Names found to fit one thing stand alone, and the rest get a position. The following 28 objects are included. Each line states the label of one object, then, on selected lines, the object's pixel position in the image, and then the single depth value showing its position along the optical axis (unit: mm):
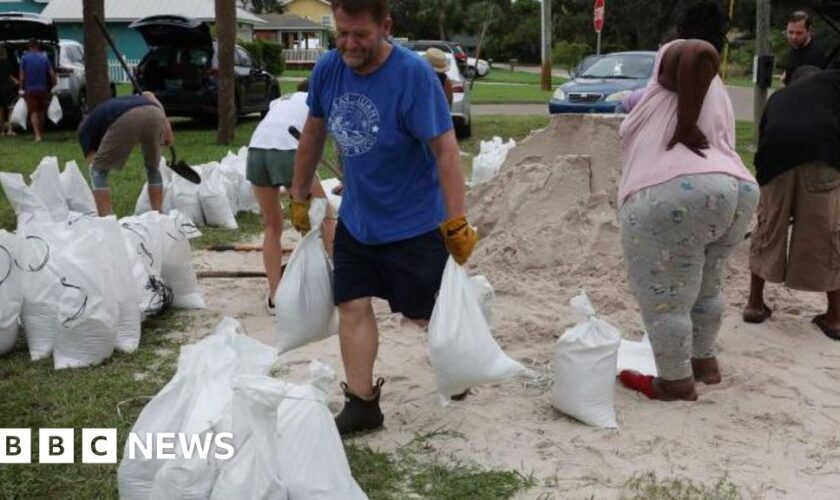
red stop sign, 25353
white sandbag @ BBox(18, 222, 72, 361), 4488
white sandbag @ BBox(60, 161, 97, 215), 7070
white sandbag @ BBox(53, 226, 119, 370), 4422
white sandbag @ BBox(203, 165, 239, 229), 8094
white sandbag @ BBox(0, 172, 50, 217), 5434
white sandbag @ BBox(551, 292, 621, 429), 3736
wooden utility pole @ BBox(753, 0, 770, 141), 12164
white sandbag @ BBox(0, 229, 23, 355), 4543
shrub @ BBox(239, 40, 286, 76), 37844
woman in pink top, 3537
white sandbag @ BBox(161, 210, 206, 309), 5453
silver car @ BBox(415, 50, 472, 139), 15016
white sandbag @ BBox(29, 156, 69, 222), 6099
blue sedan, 15062
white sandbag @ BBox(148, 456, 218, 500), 2639
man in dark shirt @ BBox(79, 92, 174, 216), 6844
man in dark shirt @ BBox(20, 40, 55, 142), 14555
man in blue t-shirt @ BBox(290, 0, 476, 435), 3342
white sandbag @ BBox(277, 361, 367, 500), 2779
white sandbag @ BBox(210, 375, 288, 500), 2643
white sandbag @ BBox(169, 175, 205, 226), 8024
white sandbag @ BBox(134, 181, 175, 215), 7746
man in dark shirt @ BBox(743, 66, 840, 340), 4805
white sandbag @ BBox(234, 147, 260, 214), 8812
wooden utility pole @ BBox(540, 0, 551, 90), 29781
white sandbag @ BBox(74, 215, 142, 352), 4605
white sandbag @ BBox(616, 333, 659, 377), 4363
